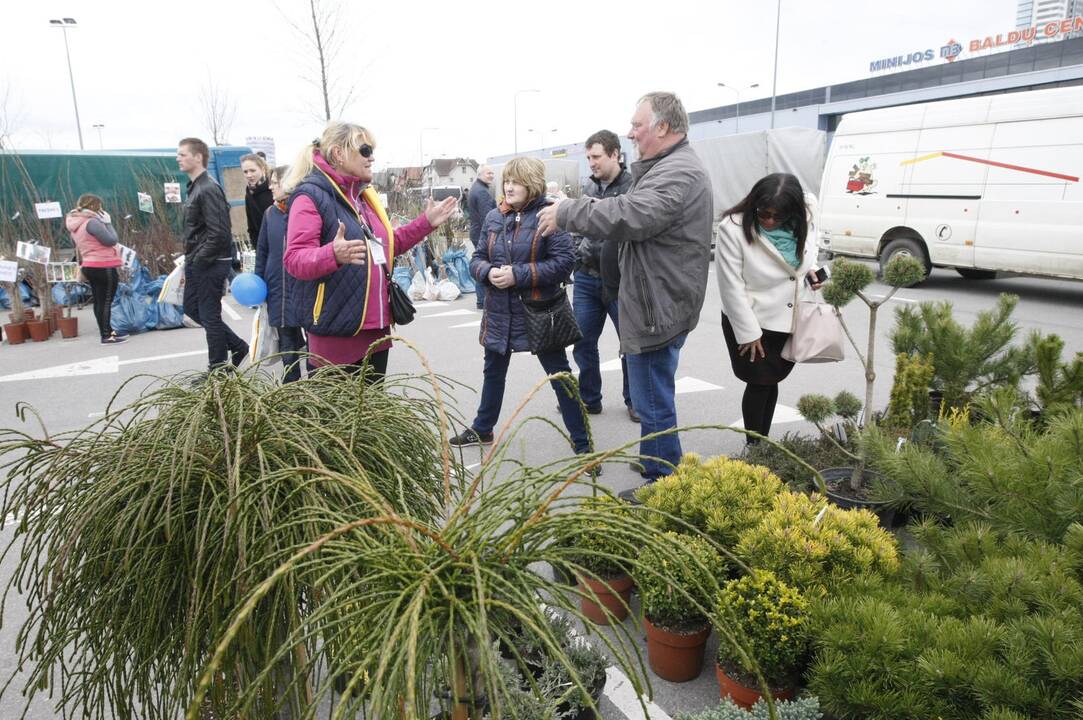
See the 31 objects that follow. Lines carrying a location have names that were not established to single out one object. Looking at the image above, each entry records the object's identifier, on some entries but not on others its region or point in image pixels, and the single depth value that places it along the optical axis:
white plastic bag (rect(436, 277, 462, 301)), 11.59
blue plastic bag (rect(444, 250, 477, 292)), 12.16
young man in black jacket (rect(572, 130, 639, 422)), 4.71
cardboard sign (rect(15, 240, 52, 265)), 8.61
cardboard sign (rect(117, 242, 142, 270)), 8.40
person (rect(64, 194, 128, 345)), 8.02
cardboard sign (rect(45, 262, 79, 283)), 9.02
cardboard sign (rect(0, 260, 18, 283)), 8.33
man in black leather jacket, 5.80
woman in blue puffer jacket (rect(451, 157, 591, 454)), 4.11
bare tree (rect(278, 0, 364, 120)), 15.20
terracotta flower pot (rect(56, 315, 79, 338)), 8.89
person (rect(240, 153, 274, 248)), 6.03
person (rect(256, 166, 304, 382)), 4.92
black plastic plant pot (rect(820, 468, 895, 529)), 2.78
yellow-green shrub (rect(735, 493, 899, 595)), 1.98
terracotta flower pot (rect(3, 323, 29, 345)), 8.54
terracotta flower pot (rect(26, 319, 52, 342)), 8.66
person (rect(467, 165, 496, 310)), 8.84
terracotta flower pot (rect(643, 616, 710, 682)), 2.29
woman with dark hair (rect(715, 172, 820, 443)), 3.39
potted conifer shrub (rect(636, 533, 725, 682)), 2.22
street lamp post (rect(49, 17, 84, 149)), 22.73
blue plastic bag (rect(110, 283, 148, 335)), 8.92
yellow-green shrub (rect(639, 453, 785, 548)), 2.30
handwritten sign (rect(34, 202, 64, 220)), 9.96
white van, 8.73
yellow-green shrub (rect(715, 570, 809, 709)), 1.90
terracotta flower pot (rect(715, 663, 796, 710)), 2.01
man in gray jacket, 3.18
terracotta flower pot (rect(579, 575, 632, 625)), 2.52
